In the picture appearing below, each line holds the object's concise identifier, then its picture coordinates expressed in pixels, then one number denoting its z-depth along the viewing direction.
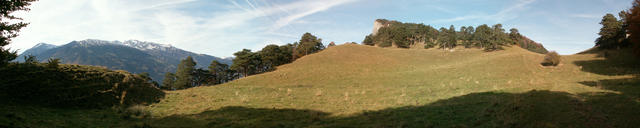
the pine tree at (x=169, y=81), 74.31
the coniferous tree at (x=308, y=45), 85.38
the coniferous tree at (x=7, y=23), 11.54
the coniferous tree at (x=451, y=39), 83.44
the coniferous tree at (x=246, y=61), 67.00
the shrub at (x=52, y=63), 15.43
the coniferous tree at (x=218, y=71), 80.31
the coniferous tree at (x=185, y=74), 71.06
